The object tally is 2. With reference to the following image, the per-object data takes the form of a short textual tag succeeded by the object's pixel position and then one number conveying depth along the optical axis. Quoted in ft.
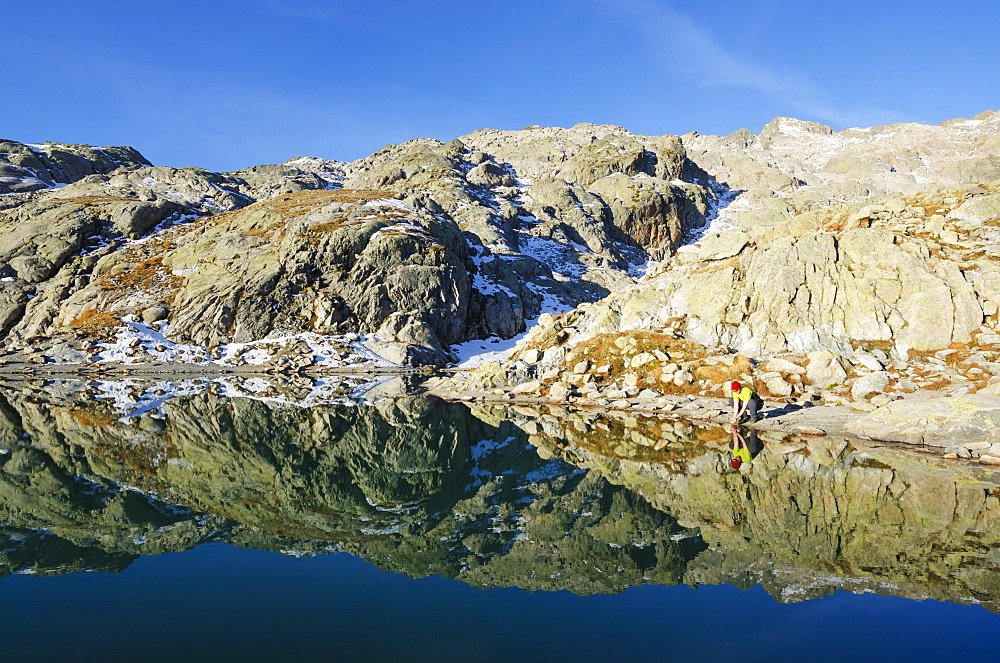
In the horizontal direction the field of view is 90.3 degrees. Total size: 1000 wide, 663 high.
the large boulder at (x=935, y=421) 65.67
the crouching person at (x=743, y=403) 83.35
